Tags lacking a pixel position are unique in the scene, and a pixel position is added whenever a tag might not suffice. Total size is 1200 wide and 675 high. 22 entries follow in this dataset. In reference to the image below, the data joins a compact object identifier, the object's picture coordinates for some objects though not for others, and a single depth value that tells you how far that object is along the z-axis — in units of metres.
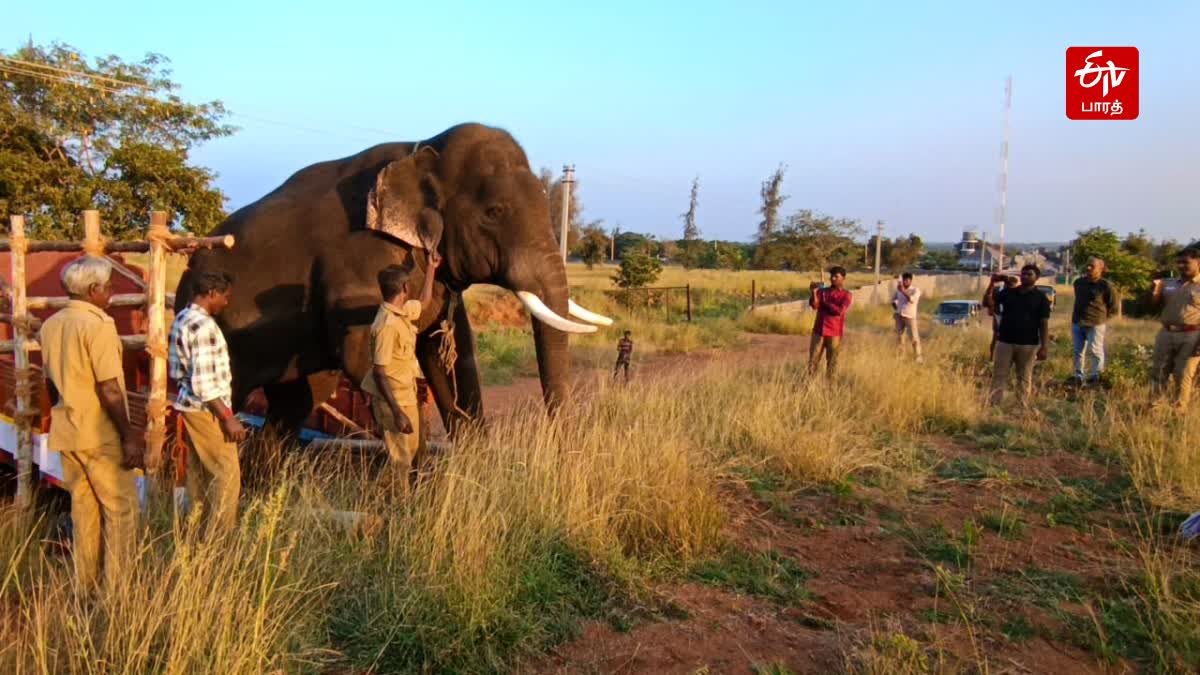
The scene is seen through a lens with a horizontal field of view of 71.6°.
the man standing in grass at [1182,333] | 8.20
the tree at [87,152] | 17.70
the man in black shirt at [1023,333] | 9.23
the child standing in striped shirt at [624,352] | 11.40
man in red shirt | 10.39
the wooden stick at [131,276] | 6.41
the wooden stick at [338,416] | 6.98
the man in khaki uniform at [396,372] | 4.66
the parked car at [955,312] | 21.68
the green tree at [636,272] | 27.61
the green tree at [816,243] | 41.06
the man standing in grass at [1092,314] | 11.02
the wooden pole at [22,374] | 5.19
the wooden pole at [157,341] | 4.51
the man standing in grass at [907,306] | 13.49
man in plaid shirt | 4.25
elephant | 5.56
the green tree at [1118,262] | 31.47
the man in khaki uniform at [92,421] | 3.76
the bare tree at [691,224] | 65.06
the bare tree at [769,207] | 61.12
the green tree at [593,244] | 53.06
